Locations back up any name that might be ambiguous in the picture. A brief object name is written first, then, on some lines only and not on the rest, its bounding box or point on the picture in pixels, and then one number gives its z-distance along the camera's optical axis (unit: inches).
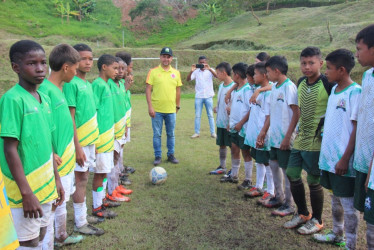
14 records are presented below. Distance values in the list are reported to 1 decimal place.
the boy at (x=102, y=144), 154.5
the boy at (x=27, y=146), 87.9
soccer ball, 202.8
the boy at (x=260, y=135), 174.1
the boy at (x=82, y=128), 134.0
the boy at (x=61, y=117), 114.0
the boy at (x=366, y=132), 98.4
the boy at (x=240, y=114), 198.8
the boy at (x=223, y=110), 222.1
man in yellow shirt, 254.2
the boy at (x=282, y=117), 150.9
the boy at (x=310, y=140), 137.8
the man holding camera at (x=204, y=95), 343.9
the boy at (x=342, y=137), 116.9
